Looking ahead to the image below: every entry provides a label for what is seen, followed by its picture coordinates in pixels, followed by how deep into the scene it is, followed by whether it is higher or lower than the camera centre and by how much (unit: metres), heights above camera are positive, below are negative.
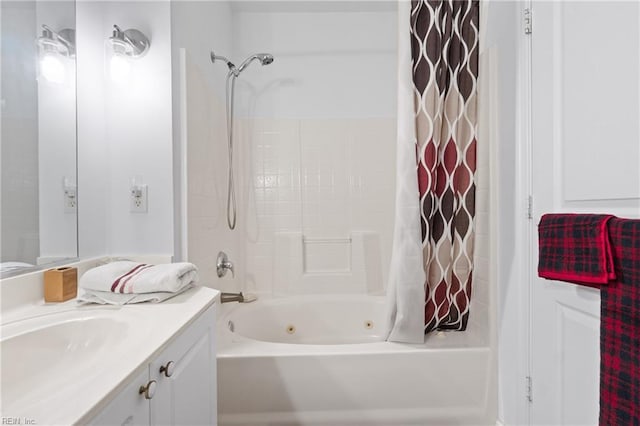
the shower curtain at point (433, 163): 1.47 +0.20
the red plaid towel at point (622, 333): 0.81 -0.31
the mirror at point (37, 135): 0.92 +0.23
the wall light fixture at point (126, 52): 1.30 +0.61
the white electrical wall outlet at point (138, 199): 1.36 +0.04
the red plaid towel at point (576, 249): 0.88 -0.12
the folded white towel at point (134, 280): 0.94 -0.20
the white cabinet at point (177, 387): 0.55 -0.36
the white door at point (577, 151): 0.92 +0.17
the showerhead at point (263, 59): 1.96 +0.87
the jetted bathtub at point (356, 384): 1.39 -0.73
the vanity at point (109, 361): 0.48 -0.28
